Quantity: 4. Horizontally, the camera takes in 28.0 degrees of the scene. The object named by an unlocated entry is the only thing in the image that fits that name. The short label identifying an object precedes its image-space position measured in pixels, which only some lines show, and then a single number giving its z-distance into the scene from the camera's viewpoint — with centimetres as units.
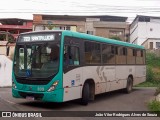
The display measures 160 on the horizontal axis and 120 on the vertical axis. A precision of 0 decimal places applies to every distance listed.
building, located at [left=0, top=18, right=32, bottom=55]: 6041
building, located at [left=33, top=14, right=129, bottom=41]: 5872
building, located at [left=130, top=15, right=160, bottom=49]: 5500
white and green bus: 1114
